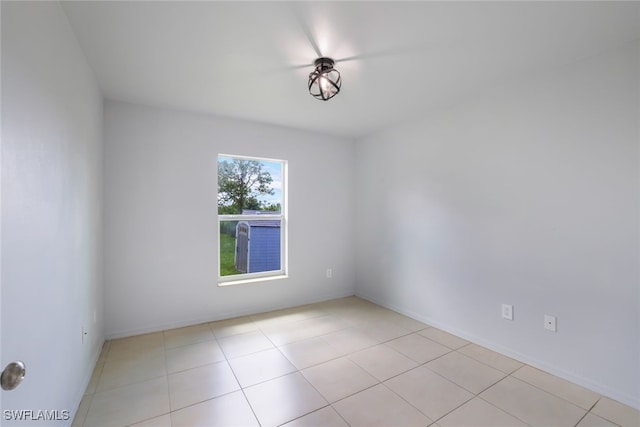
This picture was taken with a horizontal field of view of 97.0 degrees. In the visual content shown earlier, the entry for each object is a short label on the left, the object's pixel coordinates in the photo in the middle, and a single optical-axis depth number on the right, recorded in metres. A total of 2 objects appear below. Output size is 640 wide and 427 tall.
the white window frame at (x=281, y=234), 3.45
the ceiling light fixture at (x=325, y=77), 2.10
